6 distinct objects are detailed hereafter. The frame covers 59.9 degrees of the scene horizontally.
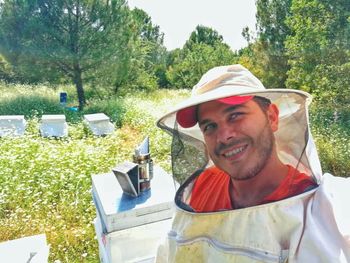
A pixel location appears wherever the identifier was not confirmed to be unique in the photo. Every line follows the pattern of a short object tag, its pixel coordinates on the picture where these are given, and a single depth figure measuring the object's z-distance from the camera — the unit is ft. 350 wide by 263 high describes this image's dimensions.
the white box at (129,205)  5.85
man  2.58
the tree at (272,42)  36.04
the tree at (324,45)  18.81
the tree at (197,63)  54.76
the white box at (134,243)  6.02
